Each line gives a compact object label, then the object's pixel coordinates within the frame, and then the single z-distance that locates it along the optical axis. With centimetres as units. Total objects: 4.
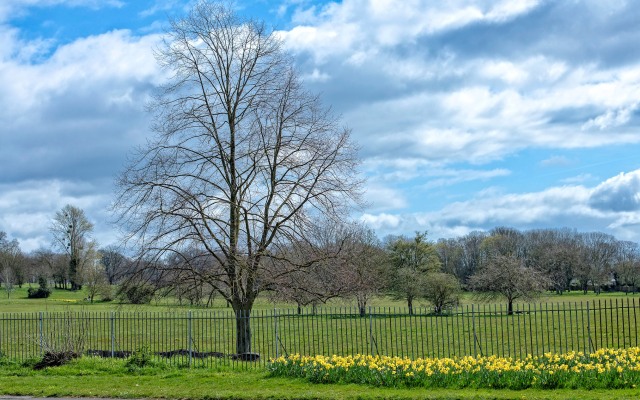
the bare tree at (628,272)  10830
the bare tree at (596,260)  10644
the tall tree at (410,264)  5769
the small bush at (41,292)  8225
